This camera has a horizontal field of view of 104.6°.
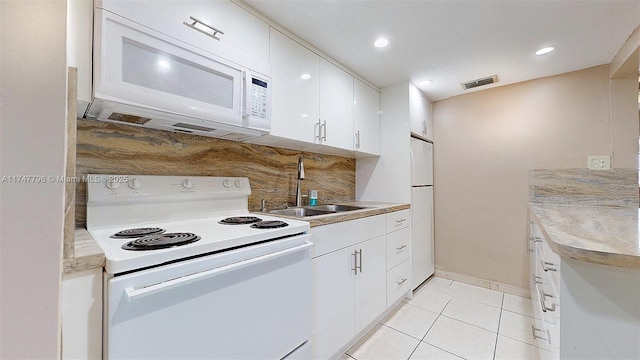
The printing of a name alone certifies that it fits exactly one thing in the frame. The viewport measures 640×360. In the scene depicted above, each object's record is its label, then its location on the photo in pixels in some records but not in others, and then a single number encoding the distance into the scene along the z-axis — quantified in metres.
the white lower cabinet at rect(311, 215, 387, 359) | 1.43
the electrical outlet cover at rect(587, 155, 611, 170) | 2.08
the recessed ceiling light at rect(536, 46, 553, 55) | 1.87
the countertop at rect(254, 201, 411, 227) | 1.42
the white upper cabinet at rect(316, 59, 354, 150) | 1.92
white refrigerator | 2.49
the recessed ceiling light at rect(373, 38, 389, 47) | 1.79
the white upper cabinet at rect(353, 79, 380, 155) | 2.28
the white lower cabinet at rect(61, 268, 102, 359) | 0.67
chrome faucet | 1.99
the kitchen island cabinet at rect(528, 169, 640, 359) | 0.74
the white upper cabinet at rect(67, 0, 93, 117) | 0.89
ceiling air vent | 2.38
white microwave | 0.92
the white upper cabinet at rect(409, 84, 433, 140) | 2.49
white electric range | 0.74
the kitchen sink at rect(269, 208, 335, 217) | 1.92
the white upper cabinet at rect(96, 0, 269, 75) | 1.00
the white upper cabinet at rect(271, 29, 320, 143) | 1.56
